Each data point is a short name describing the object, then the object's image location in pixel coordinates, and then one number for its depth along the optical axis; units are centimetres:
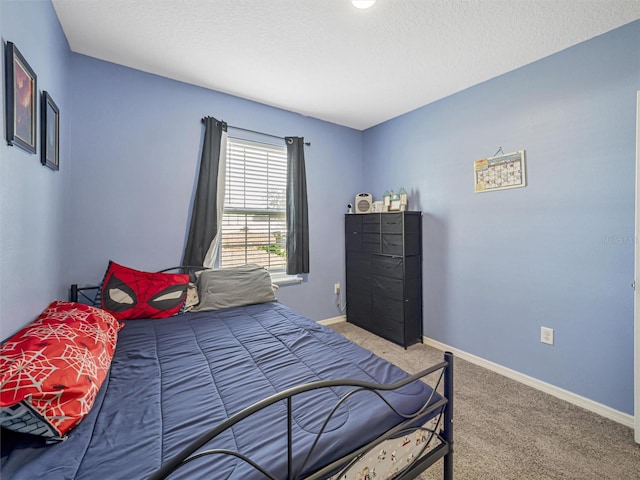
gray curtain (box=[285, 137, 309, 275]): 324
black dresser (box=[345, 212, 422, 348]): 296
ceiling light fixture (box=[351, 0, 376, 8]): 162
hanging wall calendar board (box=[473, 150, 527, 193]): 234
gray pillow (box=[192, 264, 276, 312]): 238
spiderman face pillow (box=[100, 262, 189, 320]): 207
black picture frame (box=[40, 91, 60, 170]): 158
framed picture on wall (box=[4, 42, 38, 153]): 117
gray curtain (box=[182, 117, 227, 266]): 265
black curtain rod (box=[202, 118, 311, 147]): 290
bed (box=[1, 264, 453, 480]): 81
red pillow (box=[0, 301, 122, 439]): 84
